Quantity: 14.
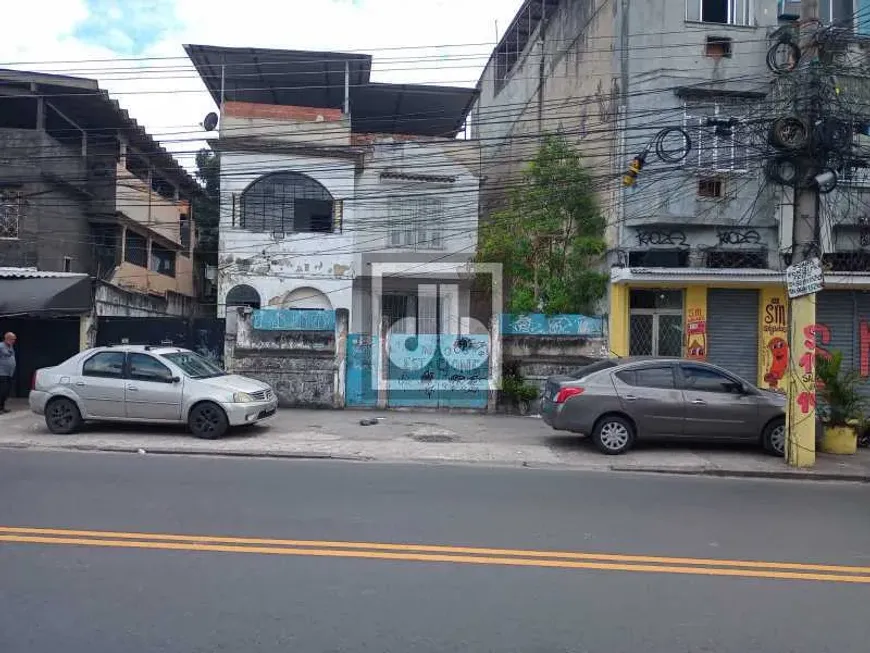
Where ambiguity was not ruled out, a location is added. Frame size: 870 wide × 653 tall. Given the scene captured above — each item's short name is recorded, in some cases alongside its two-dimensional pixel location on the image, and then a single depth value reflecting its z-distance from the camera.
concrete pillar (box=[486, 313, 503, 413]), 15.46
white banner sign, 10.17
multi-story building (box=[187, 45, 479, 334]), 21.39
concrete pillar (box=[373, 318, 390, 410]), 15.58
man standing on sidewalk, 13.83
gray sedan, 11.03
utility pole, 10.34
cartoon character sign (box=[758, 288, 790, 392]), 16.67
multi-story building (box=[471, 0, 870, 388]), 16.36
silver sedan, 11.74
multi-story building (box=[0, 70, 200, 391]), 16.42
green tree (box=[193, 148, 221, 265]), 31.86
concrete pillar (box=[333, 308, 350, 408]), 15.48
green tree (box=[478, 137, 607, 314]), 17.77
